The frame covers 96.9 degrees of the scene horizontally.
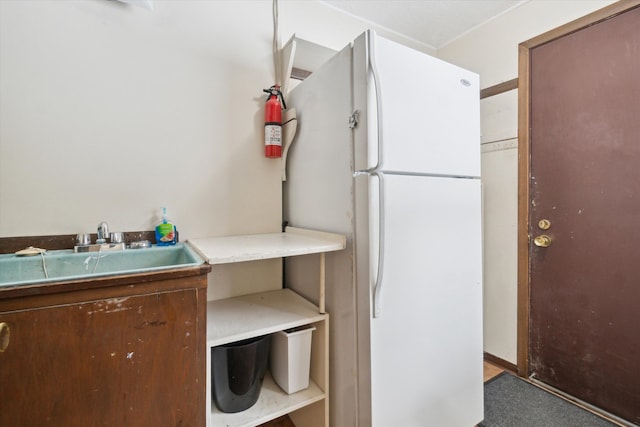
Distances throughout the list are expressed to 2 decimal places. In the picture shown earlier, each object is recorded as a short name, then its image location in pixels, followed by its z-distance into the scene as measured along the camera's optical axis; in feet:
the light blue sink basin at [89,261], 3.51
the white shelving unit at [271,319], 3.63
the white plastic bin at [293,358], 4.28
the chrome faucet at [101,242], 3.92
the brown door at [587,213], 4.94
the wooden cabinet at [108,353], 2.46
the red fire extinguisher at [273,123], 5.30
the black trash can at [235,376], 3.89
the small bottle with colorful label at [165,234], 4.43
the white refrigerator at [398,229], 3.70
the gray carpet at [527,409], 5.06
